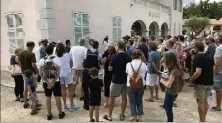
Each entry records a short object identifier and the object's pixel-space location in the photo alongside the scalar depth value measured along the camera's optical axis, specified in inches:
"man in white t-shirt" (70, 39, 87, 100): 270.2
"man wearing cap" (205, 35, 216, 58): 279.3
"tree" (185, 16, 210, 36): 1755.7
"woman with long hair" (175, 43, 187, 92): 310.1
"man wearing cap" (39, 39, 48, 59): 309.4
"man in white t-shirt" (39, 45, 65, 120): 219.4
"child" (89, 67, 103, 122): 205.8
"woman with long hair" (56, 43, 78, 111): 237.3
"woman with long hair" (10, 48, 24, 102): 272.1
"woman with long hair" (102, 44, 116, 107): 240.1
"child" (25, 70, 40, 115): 236.5
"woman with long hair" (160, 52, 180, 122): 185.3
